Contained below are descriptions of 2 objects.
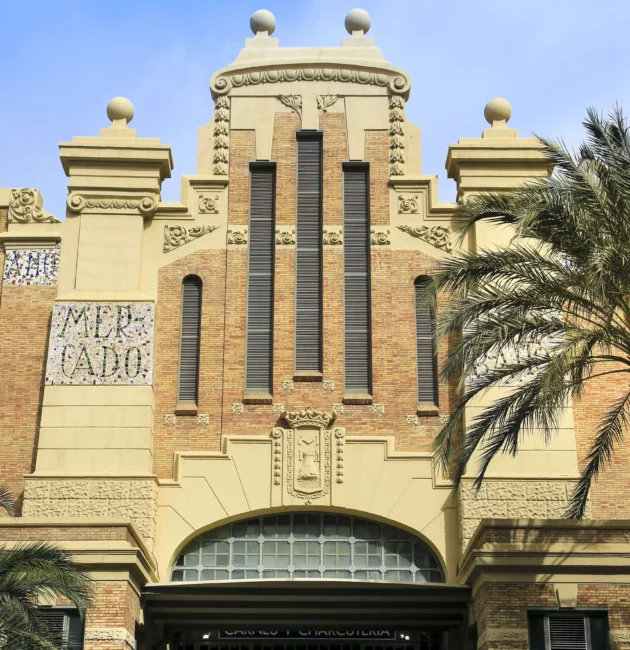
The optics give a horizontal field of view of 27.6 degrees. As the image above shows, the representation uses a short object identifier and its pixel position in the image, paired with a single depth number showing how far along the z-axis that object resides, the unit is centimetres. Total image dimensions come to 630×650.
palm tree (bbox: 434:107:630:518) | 1959
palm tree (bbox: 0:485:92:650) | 1805
